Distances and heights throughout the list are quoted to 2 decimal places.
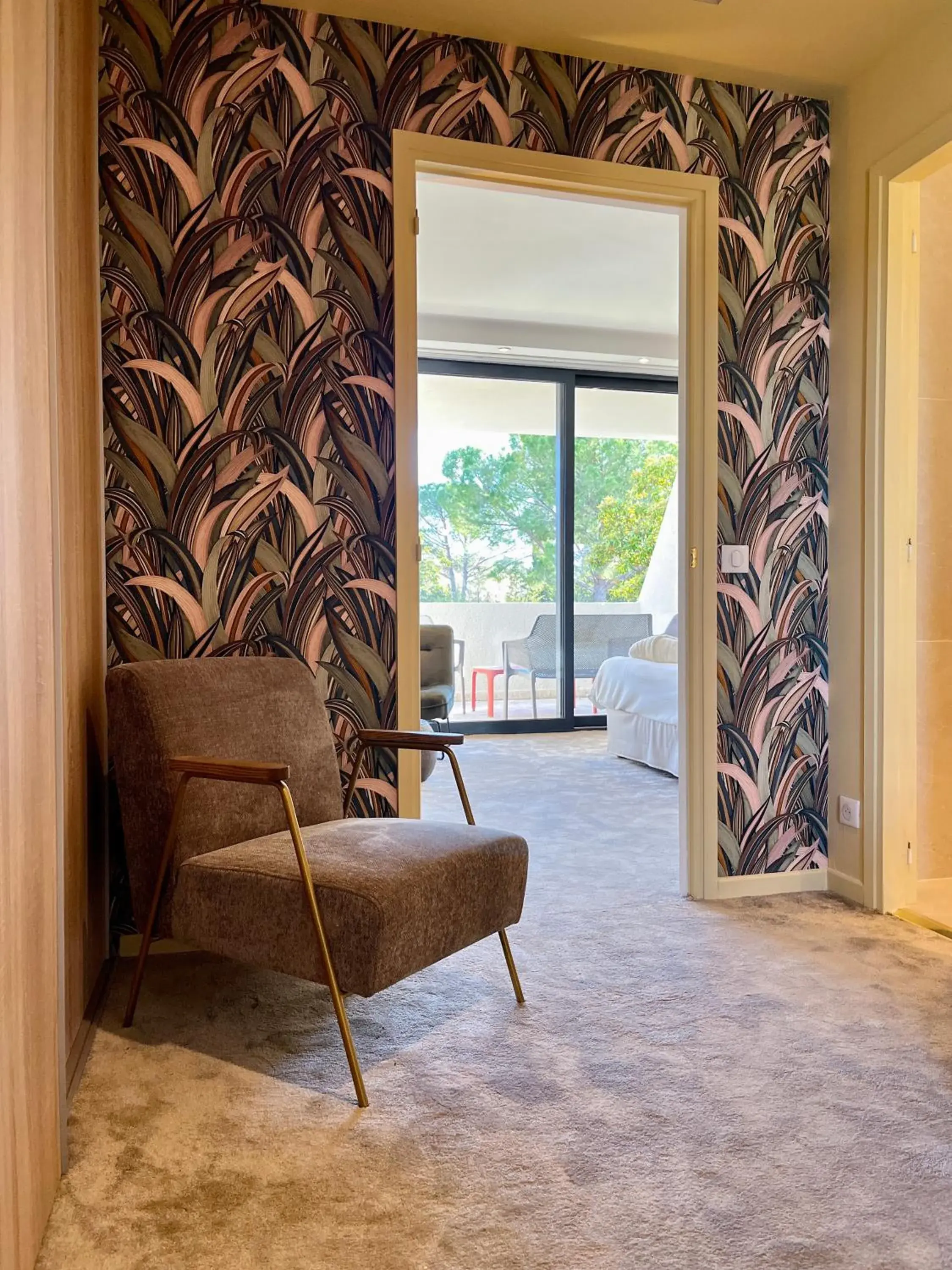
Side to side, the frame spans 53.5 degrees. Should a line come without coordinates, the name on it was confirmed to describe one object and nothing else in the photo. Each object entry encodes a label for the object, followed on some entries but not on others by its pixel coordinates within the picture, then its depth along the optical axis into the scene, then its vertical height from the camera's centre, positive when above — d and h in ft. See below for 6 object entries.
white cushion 18.71 -0.79
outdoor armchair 23.72 -0.87
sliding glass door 23.26 +1.97
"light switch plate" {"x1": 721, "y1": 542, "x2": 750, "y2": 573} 10.39 +0.57
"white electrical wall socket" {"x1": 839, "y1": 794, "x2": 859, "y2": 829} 10.36 -2.23
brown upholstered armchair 6.13 -1.75
